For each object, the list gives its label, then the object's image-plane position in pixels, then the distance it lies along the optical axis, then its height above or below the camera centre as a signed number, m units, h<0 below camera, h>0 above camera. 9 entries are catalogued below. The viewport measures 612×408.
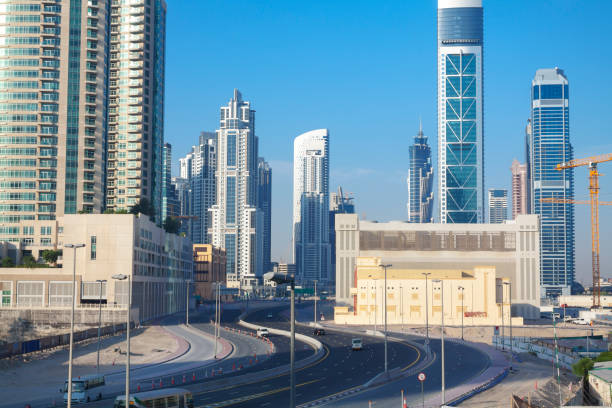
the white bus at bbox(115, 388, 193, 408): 57.17 -11.69
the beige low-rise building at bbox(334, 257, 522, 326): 177.25 -11.46
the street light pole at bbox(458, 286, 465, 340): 177.12 -9.48
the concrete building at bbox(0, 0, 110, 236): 184.88 +34.56
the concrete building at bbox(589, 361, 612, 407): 68.25 -12.39
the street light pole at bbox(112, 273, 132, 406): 52.81 -10.48
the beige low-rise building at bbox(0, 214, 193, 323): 152.88 -4.85
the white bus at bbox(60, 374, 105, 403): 68.06 -13.10
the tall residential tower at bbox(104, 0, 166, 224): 191.76 +57.61
